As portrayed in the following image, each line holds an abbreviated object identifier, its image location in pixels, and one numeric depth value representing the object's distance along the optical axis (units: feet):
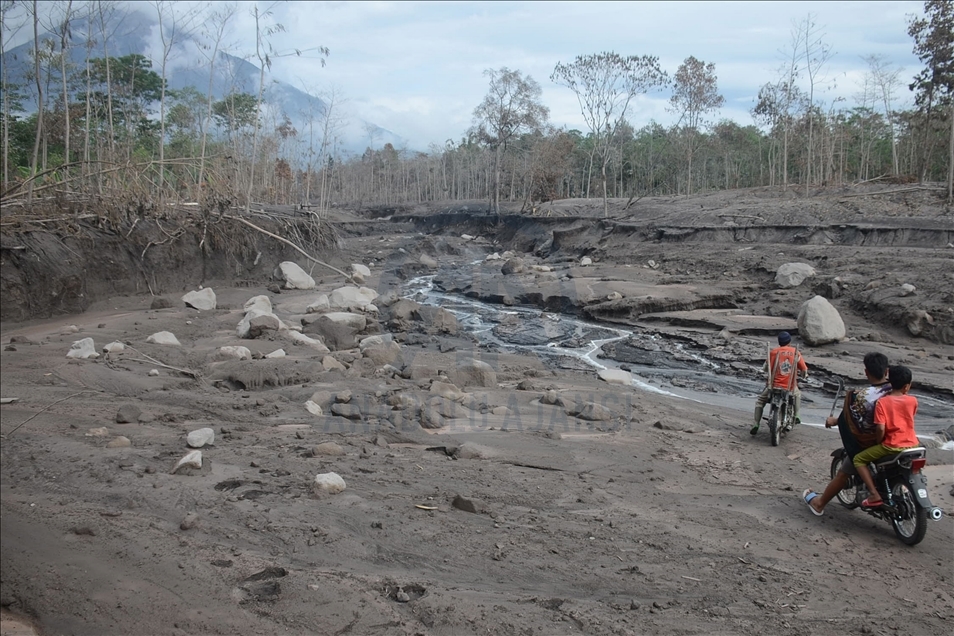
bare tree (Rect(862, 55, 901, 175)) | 94.32
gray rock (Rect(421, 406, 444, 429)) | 22.58
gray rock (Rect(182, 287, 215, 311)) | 42.57
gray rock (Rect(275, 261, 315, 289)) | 58.04
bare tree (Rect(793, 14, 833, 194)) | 87.31
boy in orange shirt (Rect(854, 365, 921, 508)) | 14.67
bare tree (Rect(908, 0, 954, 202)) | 74.64
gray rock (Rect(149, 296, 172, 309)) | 40.75
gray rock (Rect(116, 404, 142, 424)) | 17.89
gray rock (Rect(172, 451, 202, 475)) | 14.75
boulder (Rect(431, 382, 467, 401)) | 26.48
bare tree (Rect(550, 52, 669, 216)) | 101.55
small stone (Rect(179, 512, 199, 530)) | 12.17
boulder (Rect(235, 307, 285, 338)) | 34.58
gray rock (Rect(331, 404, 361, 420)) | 22.06
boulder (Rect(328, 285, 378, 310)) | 49.66
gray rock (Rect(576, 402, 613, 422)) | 25.70
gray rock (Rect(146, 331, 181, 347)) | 30.32
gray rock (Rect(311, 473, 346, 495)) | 14.43
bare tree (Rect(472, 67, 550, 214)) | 120.37
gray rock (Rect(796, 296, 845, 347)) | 42.22
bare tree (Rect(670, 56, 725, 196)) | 108.37
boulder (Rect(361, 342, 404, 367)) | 32.16
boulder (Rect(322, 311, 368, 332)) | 39.61
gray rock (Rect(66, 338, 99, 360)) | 24.25
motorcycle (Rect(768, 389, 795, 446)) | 23.72
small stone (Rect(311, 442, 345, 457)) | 17.34
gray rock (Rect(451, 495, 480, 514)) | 14.65
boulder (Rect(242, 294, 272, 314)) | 42.55
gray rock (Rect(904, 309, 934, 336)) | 42.47
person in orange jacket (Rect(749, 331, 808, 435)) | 23.44
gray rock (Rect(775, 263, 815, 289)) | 55.67
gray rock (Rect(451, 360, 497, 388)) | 30.01
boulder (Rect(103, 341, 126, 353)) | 25.81
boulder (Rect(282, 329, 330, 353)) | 33.63
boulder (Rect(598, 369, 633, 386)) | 36.38
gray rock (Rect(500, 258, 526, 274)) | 80.07
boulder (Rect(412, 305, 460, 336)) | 47.24
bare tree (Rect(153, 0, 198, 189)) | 54.70
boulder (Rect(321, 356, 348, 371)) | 28.53
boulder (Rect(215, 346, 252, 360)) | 28.27
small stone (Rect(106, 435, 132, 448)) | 15.88
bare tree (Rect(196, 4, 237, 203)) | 46.61
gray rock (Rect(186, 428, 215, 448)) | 16.67
